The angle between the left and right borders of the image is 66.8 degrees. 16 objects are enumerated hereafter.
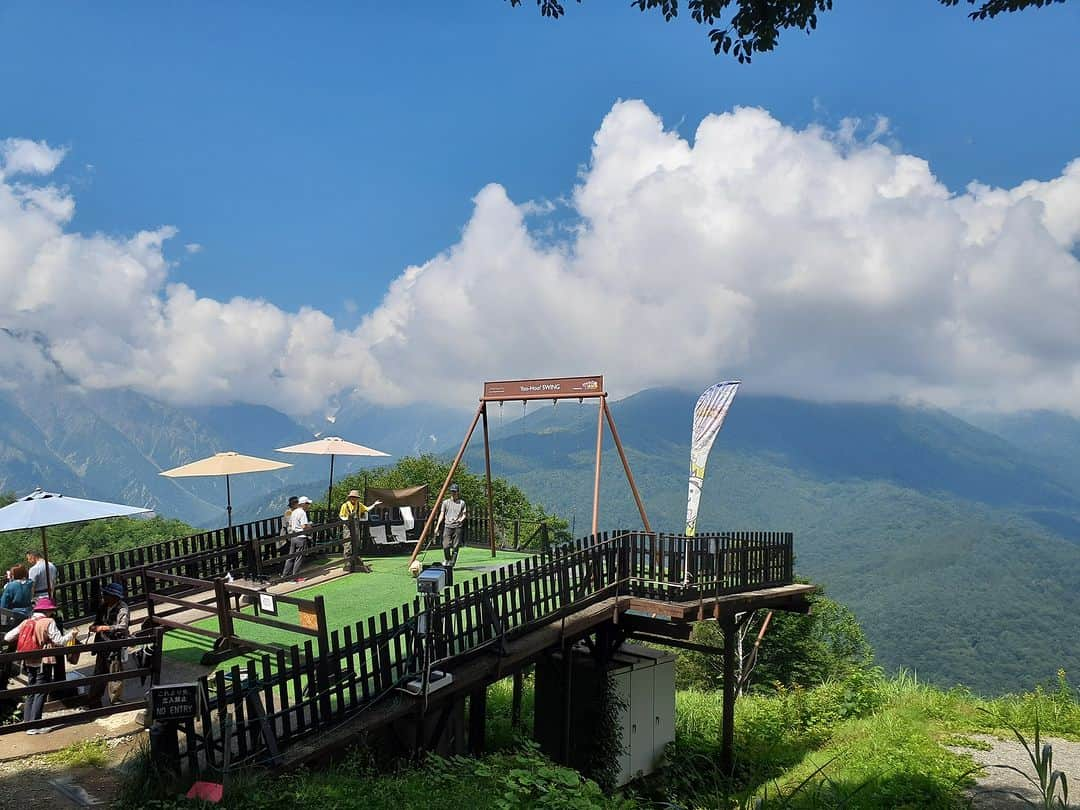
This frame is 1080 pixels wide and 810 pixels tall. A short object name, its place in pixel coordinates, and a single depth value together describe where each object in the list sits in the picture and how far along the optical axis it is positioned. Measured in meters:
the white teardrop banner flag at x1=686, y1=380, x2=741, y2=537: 17.83
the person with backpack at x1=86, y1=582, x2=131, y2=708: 9.26
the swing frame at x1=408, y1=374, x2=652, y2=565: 16.41
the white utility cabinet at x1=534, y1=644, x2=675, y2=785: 13.59
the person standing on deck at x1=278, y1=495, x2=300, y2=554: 16.97
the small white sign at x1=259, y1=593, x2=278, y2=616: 10.44
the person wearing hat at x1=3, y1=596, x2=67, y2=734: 9.30
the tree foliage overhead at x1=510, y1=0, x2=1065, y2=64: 8.24
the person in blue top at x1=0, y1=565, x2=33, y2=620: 11.40
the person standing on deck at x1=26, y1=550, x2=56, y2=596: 12.09
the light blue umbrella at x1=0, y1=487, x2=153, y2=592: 11.18
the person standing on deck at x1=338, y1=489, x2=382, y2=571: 17.58
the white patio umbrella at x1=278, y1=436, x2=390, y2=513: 18.95
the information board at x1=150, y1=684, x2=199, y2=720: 7.24
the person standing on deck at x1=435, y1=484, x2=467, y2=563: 17.36
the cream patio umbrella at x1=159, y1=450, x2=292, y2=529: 16.42
